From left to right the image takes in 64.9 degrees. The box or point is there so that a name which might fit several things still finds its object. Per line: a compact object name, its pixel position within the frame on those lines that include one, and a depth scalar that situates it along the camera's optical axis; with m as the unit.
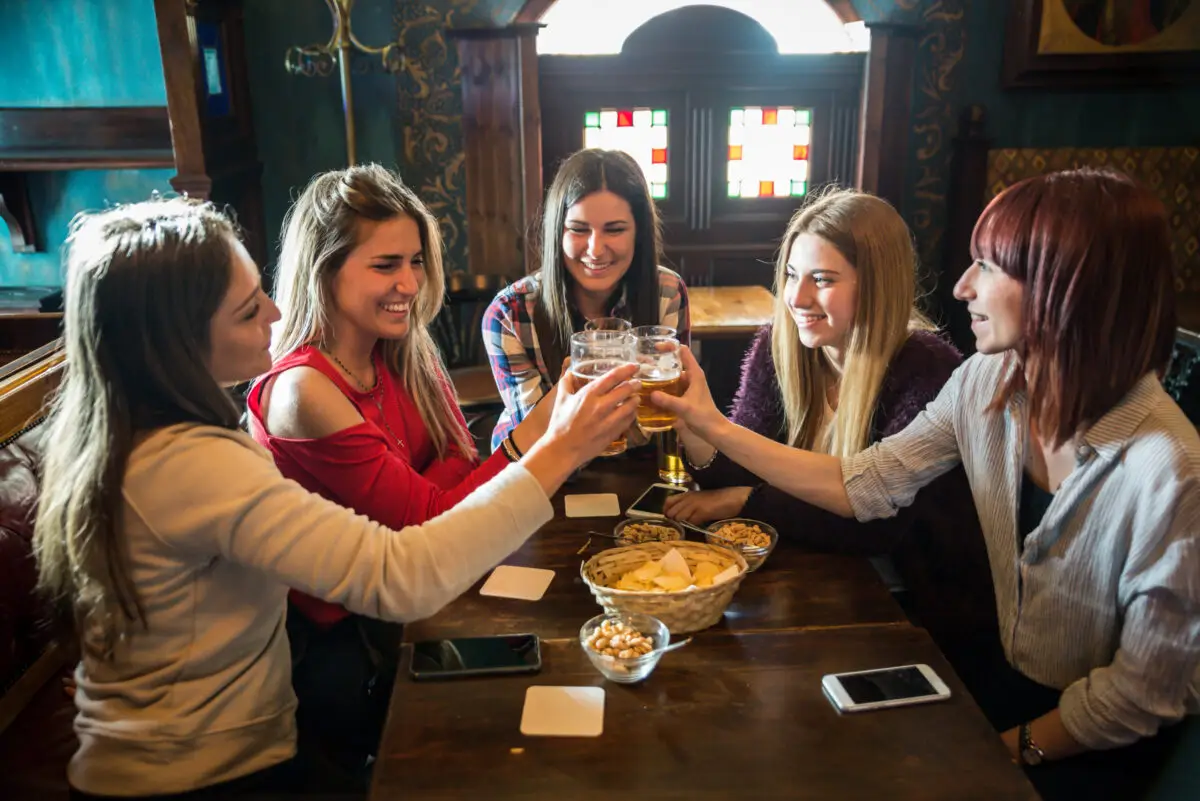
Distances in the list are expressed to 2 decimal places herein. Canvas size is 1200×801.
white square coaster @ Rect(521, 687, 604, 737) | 1.17
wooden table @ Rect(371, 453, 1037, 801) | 1.08
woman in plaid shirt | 2.36
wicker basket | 1.33
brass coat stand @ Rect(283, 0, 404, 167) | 3.90
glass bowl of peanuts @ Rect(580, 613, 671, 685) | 1.24
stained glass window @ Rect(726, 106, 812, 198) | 4.91
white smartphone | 1.21
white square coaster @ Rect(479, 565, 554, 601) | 1.51
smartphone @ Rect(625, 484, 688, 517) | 1.79
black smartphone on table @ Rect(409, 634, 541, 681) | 1.29
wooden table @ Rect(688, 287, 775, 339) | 3.80
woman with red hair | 1.31
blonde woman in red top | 1.65
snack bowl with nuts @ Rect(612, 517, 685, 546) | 1.60
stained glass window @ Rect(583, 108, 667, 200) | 4.86
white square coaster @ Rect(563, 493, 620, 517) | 1.81
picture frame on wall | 4.61
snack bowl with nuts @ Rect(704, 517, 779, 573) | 1.53
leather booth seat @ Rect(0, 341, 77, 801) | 1.53
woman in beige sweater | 1.20
